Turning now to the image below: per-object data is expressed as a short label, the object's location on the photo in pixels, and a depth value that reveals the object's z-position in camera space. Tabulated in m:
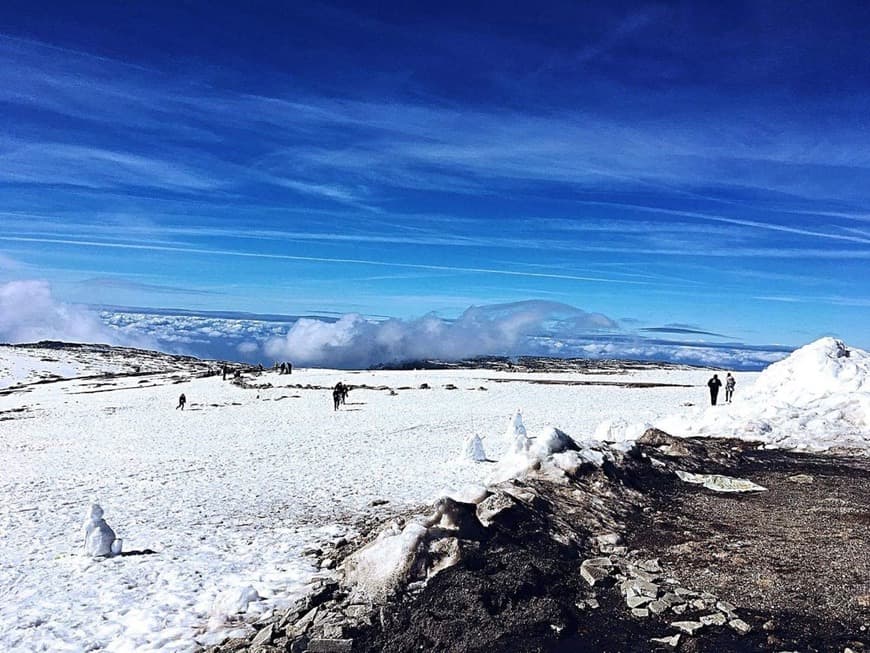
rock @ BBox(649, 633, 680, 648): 8.28
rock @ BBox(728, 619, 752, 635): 8.54
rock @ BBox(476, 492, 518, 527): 11.94
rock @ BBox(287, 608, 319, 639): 8.66
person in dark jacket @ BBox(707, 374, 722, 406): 34.91
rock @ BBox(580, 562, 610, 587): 10.34
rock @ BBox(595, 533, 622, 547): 12.17
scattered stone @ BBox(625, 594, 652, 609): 9.39
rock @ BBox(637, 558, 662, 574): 10.69
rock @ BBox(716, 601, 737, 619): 8.93
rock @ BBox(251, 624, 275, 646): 8.50
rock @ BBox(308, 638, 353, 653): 8.16
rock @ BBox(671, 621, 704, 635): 8.57
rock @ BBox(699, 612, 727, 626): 8.74
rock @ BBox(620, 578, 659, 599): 9.72
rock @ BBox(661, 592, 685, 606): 9.39
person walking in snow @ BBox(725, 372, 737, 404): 42.53
